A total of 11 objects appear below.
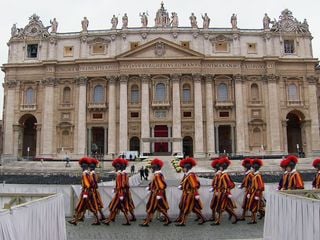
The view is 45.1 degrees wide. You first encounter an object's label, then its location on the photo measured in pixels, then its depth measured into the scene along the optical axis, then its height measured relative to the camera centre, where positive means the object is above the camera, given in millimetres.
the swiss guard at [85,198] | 12539 -1434
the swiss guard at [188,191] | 12633 -1255
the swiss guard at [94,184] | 12664 -989
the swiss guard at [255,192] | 12953 -1335
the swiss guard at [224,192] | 12836 -1316
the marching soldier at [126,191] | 12914 -1267
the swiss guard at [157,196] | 12562 -1395
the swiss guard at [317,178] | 12510 -854
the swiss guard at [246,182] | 13230 -1023
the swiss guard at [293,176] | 11695 -741
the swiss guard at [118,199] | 12867 -1520
